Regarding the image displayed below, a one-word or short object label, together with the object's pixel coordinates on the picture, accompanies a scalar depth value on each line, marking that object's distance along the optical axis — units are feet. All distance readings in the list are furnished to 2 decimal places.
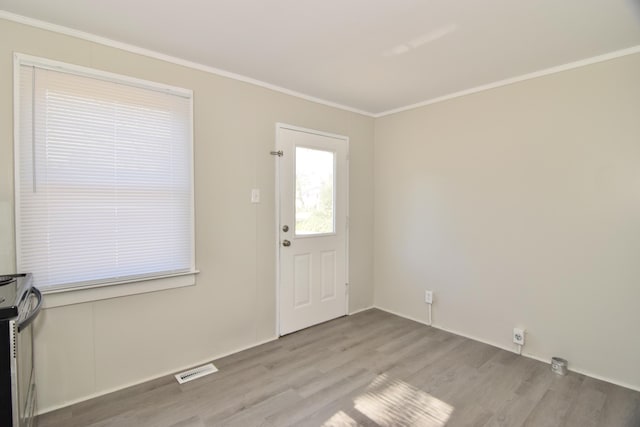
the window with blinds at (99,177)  6.33
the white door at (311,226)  10.27
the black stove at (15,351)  3.94
